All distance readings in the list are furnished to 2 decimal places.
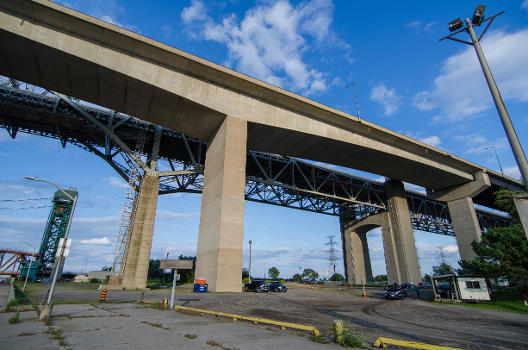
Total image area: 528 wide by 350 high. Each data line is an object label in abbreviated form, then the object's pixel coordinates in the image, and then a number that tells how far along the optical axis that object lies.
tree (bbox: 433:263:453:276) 141.04
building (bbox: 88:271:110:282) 78.58
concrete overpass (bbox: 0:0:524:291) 21.52
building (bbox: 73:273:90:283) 83.69
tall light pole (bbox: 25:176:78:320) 9.89
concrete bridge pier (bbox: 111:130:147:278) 33.81
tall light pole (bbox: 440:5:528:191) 7.07
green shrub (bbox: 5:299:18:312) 12.52
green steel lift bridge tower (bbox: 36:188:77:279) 78.93
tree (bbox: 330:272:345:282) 120.40
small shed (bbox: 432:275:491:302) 24.73
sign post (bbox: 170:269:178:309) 14.45
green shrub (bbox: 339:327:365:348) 6.92
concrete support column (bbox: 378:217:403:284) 47.48
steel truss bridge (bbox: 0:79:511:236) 33.09
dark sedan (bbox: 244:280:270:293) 31.41
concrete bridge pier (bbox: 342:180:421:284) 46.69
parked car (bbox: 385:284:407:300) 28.72
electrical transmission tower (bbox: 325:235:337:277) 87.94
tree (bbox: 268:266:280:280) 124.19
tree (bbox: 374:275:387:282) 149.95
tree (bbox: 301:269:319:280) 152.38
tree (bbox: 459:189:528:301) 22.23
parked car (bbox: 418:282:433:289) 46.24
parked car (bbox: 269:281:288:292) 33.62
